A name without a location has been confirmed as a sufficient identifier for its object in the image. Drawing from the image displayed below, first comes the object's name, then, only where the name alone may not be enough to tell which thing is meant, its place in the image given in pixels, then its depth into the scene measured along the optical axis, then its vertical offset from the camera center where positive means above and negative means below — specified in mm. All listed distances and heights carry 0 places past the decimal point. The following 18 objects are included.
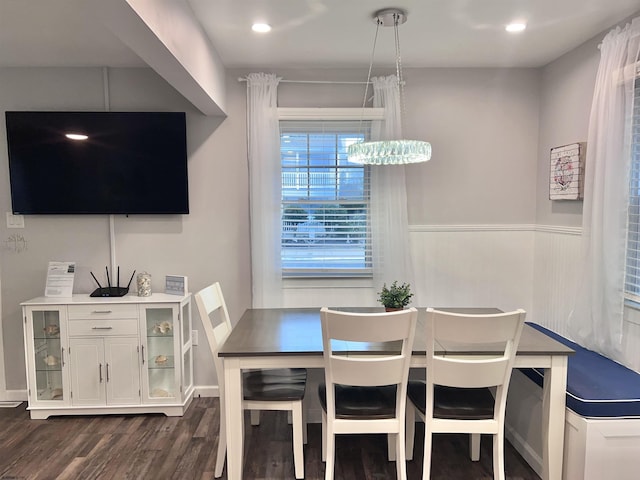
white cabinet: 2959 -1024
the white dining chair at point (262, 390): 2238 -988
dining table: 2025 -751
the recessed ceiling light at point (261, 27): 2467 +1146
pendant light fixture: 2234 +358
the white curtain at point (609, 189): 2318 +135
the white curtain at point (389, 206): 3184 +62
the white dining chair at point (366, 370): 1876 -746
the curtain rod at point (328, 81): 3238 +1052
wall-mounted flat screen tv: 3092 +425
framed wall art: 2752 +288
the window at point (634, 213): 2344 -4
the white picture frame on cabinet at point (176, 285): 3154 -537
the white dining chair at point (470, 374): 1879 -771
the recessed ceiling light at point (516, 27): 2512 +1158
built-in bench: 1938 -1015
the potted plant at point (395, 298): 2414 -502
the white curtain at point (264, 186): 3174 +223
